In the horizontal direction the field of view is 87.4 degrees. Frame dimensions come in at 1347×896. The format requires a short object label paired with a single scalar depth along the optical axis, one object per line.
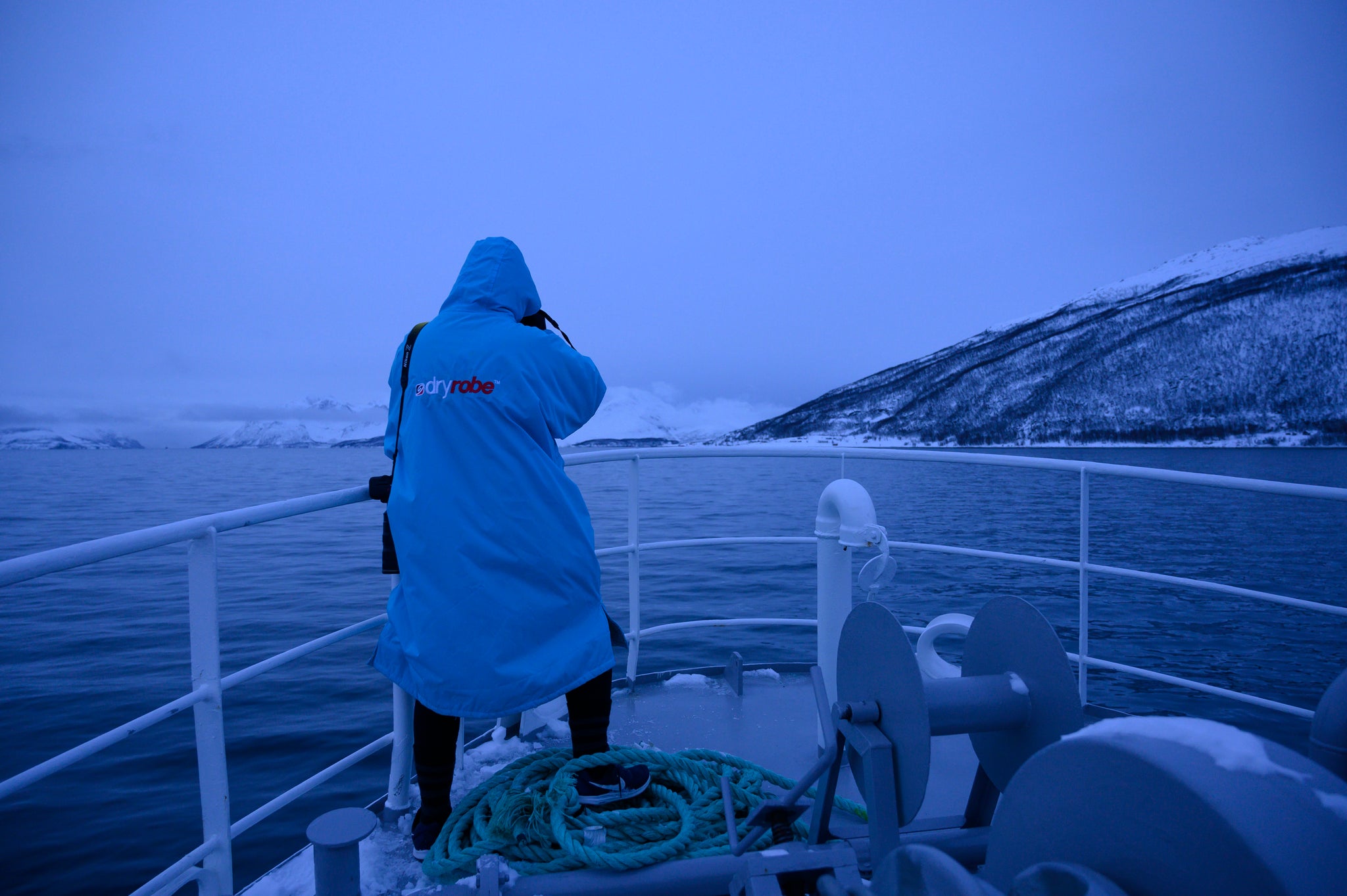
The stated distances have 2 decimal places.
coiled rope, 1.47
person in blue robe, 1.46
